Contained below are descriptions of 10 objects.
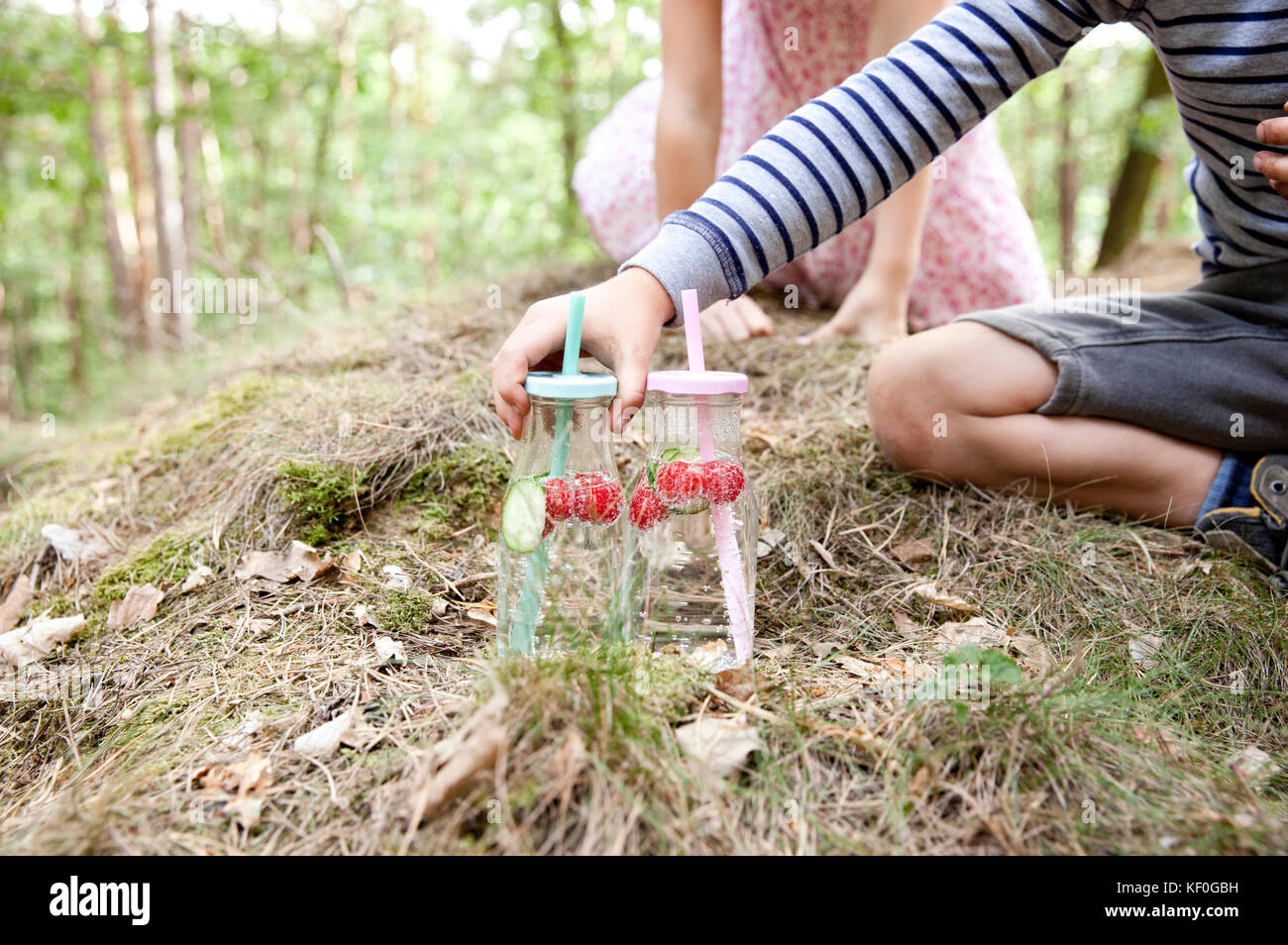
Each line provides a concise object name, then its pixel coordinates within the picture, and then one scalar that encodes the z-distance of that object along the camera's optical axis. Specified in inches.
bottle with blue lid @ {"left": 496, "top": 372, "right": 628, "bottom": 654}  46.6
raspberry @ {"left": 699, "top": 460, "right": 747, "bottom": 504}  47.8
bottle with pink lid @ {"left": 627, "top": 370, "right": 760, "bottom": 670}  47.9
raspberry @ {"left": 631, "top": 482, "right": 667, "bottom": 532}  49.3
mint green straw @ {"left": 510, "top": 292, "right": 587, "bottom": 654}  47.5
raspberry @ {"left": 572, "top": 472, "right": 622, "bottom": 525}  47.1
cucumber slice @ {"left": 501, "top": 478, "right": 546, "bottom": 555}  46.4
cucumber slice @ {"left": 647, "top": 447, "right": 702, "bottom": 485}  49.0
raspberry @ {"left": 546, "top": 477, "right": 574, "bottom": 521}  46.6
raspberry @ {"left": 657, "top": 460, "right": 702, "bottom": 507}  47.8
